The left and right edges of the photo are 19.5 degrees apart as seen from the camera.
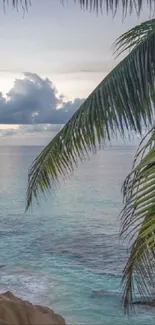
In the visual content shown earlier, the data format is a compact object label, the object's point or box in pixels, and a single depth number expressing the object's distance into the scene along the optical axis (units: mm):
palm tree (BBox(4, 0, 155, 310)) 3906
